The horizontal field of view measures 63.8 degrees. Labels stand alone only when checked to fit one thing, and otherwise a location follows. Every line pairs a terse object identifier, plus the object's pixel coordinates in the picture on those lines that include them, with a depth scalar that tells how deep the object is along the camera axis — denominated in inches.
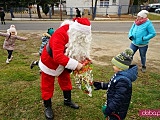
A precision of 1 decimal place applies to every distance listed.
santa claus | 73.7
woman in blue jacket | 138.0
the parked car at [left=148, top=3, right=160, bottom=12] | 922.9
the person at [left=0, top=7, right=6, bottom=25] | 488.5
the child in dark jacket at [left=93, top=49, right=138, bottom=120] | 62.3
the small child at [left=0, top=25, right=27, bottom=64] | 154.5
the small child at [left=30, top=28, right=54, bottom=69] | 133.1
